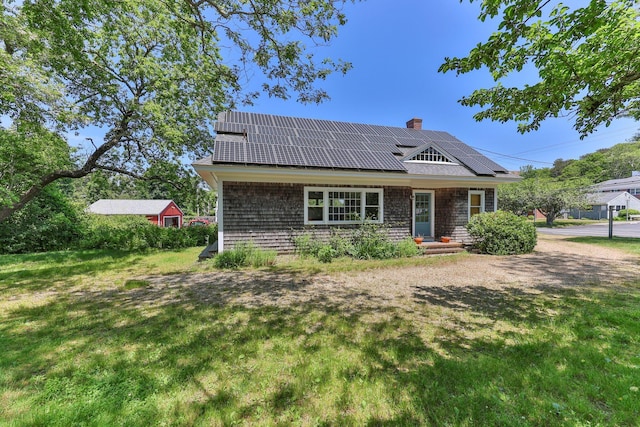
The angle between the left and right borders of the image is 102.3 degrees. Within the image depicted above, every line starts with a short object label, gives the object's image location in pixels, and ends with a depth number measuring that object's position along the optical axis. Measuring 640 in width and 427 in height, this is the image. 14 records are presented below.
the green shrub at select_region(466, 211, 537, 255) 9.83
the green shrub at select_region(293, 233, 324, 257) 9.10
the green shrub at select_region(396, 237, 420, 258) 9.36
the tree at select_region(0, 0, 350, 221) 5.46
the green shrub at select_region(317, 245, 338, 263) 8.55
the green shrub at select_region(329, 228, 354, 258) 9.18
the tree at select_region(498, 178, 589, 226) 23.02
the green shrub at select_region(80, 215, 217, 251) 11.52
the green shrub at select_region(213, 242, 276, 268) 7.83
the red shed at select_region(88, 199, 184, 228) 31.06
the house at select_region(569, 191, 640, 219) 36.50
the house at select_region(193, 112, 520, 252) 8.79
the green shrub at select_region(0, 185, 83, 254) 11.02
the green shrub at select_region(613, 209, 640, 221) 33.41
